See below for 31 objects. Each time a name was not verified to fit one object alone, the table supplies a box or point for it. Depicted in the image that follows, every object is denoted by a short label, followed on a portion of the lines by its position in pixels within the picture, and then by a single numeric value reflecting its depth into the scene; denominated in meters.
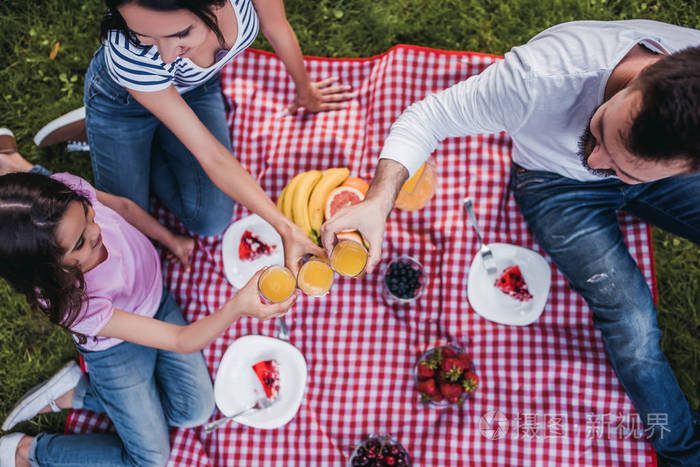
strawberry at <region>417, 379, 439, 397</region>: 2.08
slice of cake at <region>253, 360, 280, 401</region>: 2.17
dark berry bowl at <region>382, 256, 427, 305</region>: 2.11
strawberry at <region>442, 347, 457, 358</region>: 2.10
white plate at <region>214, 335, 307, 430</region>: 2.17
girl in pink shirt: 1.54
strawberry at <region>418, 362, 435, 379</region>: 2.09
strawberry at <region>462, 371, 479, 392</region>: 2.04
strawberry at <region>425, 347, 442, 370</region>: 2.09
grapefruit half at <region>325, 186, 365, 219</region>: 2.02
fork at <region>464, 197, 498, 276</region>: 2.14
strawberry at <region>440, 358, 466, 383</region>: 2.03
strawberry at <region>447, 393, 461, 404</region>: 2.06
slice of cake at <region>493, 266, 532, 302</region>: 2.12
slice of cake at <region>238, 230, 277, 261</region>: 2.21
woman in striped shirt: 1.39
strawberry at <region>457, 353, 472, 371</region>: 2.07
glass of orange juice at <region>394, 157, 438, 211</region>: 2.10
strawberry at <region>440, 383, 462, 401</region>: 2.04
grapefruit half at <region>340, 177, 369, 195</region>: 2.08
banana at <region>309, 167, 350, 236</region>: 1.99
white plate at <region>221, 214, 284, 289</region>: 2.23
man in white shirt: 1.28
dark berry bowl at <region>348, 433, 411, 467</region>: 2.03
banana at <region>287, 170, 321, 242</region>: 1.98
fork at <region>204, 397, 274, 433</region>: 2.16
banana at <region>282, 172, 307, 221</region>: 2.05
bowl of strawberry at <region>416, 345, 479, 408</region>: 2.04
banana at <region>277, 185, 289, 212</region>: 2.14
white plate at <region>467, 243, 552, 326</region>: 2.13
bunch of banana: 1.99
